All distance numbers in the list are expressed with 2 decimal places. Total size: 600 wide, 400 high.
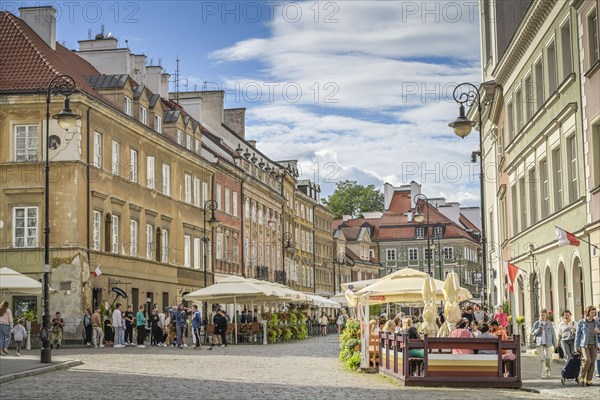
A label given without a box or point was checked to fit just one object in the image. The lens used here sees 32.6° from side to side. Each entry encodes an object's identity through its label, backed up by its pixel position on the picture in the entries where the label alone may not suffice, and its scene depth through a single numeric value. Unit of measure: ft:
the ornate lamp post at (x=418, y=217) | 135.91
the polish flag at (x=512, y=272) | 117.80
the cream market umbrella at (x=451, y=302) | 76.23
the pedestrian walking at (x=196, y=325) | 125.90
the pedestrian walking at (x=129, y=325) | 131.10
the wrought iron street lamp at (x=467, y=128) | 82.17
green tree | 425.28
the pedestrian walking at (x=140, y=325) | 130.00
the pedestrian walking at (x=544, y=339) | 72.64
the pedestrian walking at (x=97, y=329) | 125.08
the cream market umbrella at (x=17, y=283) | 106.11
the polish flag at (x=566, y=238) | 80.28
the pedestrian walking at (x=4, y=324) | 92.73
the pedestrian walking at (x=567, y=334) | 70.79
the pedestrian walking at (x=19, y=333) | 100.32
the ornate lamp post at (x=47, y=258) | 82.64
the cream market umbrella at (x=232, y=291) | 135.23
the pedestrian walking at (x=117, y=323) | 125.08
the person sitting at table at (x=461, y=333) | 64.28
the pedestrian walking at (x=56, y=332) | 122.52
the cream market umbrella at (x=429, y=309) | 77.51
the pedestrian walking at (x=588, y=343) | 63.26
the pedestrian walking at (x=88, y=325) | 127.95
